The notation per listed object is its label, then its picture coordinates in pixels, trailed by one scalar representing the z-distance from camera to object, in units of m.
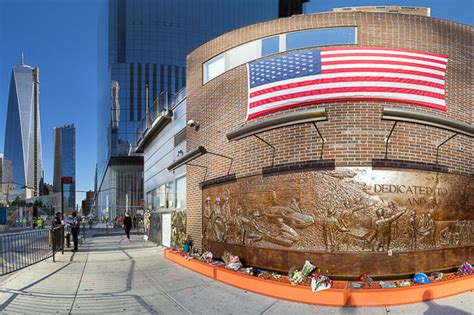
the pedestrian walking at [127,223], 19.19
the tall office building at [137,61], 56.03
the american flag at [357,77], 7.93
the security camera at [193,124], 11.41
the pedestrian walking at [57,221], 14.68
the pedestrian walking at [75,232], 14.16
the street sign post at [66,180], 22.25
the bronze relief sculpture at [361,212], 7.40
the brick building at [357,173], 7.45
